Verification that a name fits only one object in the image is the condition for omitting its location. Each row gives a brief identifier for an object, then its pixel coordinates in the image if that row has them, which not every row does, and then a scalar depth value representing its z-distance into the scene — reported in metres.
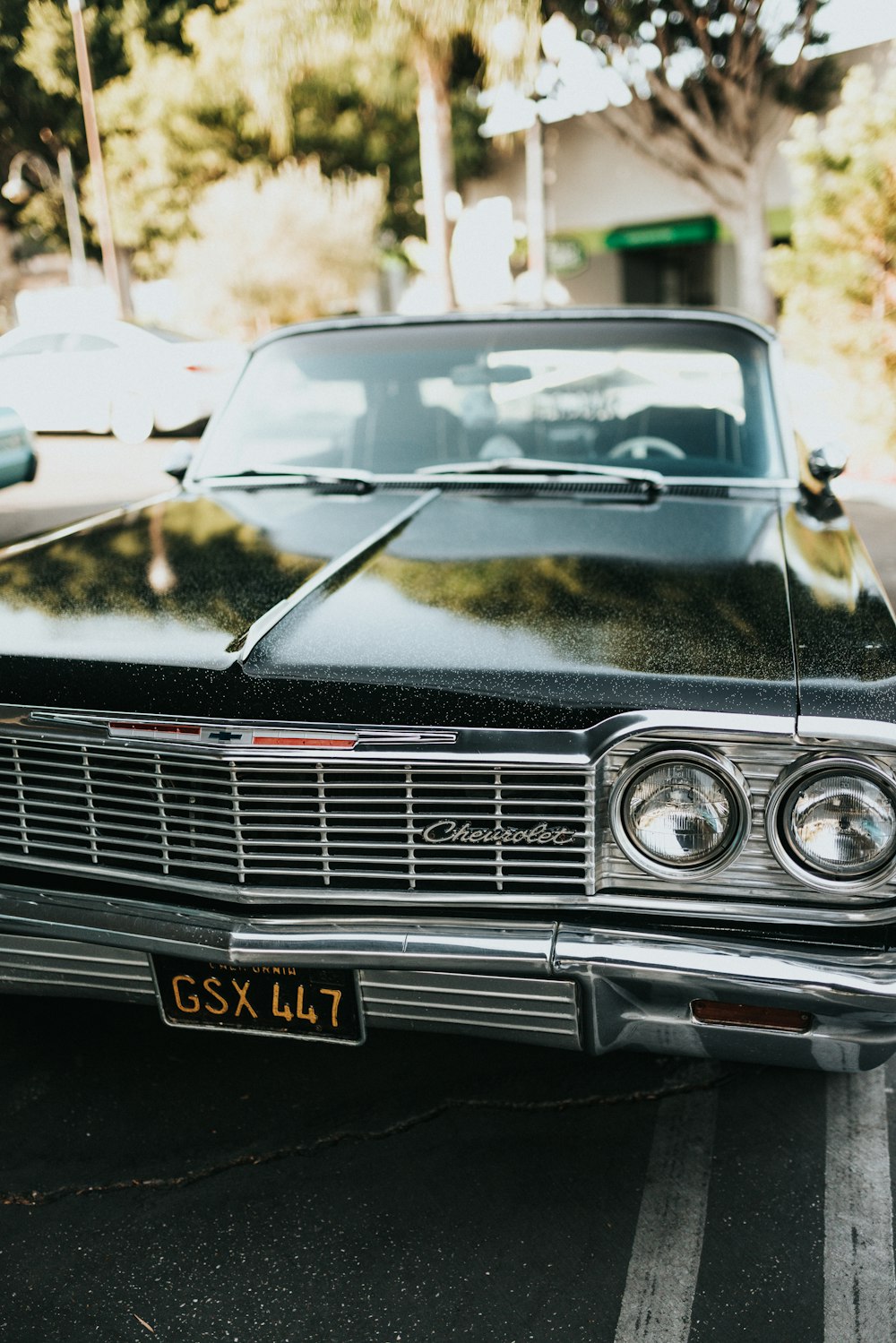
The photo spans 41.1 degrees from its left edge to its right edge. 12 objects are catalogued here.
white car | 13.29
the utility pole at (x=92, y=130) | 24.09
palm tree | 16.83
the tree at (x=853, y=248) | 9.73
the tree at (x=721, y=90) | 19.06
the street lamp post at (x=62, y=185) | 31.43
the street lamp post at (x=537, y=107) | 18.06
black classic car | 2.00
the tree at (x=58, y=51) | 27.88
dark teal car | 5.49
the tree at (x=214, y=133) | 26.09
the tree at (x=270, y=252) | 24.34
